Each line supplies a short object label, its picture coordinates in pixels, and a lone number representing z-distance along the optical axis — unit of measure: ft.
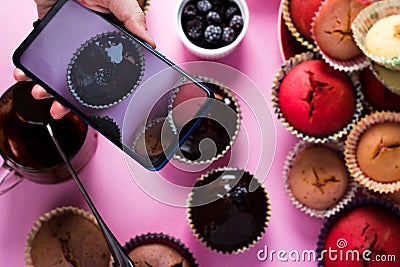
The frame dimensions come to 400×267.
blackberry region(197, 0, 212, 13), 4.49
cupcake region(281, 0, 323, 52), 4.34
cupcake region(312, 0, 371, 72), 4.22
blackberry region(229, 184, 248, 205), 4.29
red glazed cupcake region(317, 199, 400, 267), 4.14
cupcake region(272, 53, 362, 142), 4.23
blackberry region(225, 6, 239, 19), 4.50
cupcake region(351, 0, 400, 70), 4.06
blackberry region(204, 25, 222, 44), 4.43
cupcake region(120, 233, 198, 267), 4.25
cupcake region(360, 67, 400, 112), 4.31
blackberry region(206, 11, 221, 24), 4.45
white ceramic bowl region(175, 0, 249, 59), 4.46
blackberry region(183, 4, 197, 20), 4.52
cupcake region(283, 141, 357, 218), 4.33
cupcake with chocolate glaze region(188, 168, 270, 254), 4.30
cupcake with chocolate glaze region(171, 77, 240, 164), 4.38
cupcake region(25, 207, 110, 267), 4.31
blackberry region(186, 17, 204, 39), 4.48
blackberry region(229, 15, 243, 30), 4.47
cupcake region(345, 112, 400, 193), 4.15
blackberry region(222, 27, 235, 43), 4.45
